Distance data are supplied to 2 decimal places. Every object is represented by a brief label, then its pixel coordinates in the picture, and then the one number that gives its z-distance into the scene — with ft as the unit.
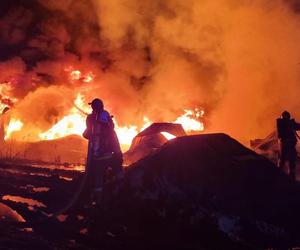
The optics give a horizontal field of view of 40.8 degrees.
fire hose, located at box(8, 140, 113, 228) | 24.17
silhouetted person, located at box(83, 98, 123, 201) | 25.81
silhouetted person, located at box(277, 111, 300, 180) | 36.78
